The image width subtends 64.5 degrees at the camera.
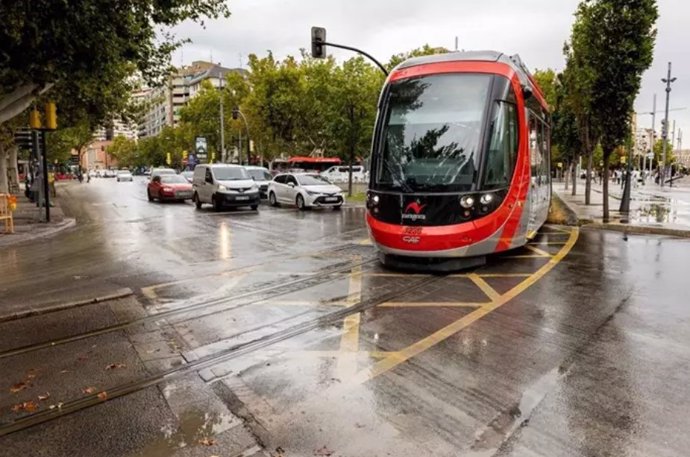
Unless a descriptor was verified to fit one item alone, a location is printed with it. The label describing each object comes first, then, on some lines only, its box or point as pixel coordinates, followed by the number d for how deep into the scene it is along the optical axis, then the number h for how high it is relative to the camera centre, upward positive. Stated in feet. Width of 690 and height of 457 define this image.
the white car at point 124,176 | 246.47 -3.03
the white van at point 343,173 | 187.73 -1.56
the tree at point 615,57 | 50.57 +10.50
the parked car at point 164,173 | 102.98 -0.70
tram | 27.63 +0.38
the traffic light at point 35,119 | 56.95 +5.25
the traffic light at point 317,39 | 66.39 +15.69
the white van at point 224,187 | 74.74 -2.46
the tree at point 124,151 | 500.33 +17.18
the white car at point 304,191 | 76.28 -3.20
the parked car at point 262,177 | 93.86 -1.42
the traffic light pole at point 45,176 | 60.64 -0.72
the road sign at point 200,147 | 175.11 +7.07
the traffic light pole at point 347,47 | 66.52 +14.89
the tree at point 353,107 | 95.68 +10.90
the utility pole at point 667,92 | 135.64 +19.15
